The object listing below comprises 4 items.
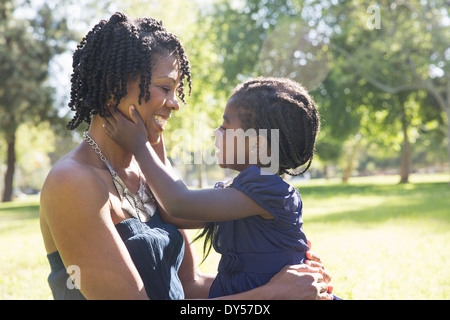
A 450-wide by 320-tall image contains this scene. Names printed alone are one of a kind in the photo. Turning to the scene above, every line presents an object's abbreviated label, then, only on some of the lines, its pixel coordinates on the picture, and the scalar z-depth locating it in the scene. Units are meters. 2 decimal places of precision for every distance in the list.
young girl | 2.13
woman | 1.85
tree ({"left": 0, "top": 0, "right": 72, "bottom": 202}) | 22.00
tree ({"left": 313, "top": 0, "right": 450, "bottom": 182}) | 21.98
